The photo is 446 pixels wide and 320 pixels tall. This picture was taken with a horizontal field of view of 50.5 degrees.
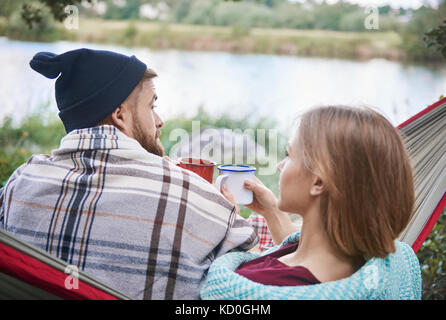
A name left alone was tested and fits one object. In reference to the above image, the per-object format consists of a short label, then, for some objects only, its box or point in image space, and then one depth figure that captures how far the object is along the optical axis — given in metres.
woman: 1.21
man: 1.44
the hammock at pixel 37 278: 1.21
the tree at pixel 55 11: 3.08
